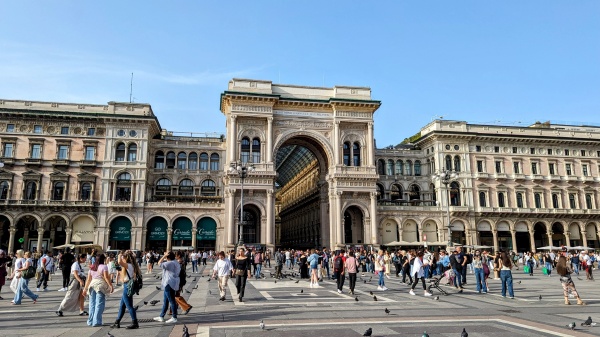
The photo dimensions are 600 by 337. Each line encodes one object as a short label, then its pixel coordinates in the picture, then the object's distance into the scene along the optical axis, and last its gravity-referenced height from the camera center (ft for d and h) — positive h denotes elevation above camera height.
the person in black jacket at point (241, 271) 50.80 -2.33
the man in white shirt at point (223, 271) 52.47 -2.32
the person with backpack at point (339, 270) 60.13 -2.73
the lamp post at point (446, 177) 112.04 +17.23
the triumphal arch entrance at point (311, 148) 176.86 +41.02
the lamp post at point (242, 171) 113.29 +23.54
